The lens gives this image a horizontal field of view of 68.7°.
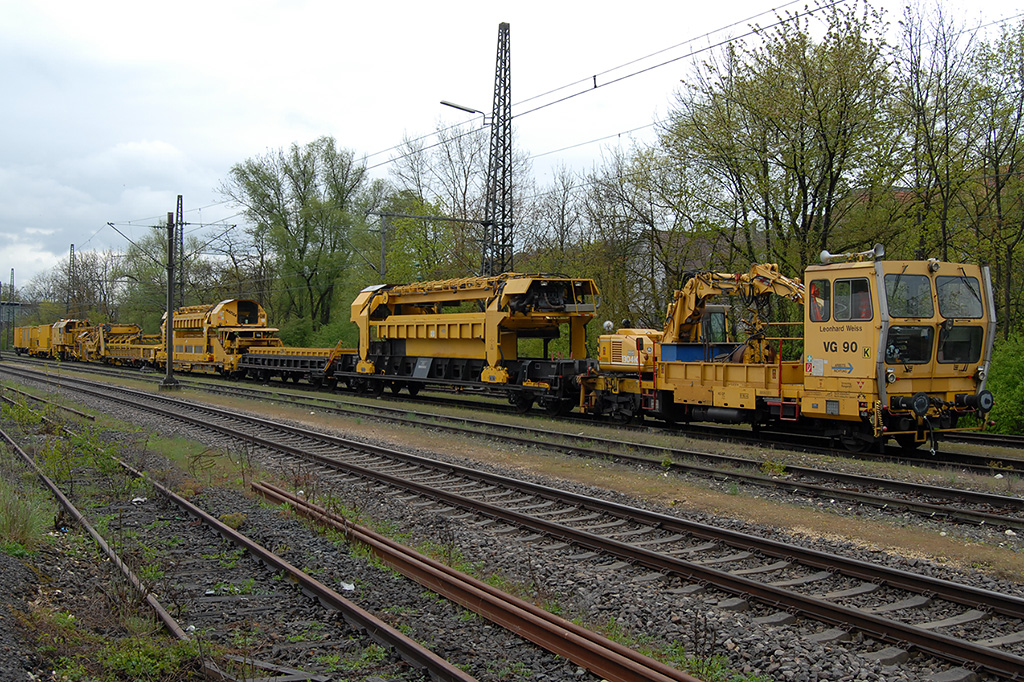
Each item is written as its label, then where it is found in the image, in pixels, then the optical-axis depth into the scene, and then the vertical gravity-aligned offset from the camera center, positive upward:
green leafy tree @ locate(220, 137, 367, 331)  47.00 +7.99
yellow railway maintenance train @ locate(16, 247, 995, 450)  11.68 -0.04
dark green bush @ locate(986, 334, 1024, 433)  15.88 -0.73
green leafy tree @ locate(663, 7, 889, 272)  20.31 +6.26
